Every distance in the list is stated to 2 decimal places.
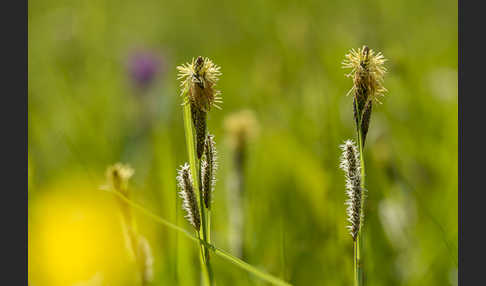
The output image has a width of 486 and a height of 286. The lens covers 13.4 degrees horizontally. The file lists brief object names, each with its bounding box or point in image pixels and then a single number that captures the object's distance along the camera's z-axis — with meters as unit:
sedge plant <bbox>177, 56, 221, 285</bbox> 0.47
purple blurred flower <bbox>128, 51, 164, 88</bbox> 2.68
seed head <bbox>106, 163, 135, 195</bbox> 0.49
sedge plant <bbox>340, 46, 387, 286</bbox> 0.46
